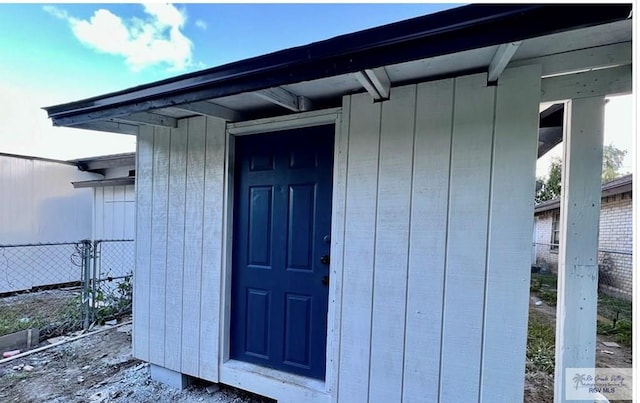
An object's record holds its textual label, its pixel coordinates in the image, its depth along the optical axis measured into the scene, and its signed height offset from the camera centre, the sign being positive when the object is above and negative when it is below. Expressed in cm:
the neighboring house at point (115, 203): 507 -29
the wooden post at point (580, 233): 137 -14
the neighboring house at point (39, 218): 543 -68
